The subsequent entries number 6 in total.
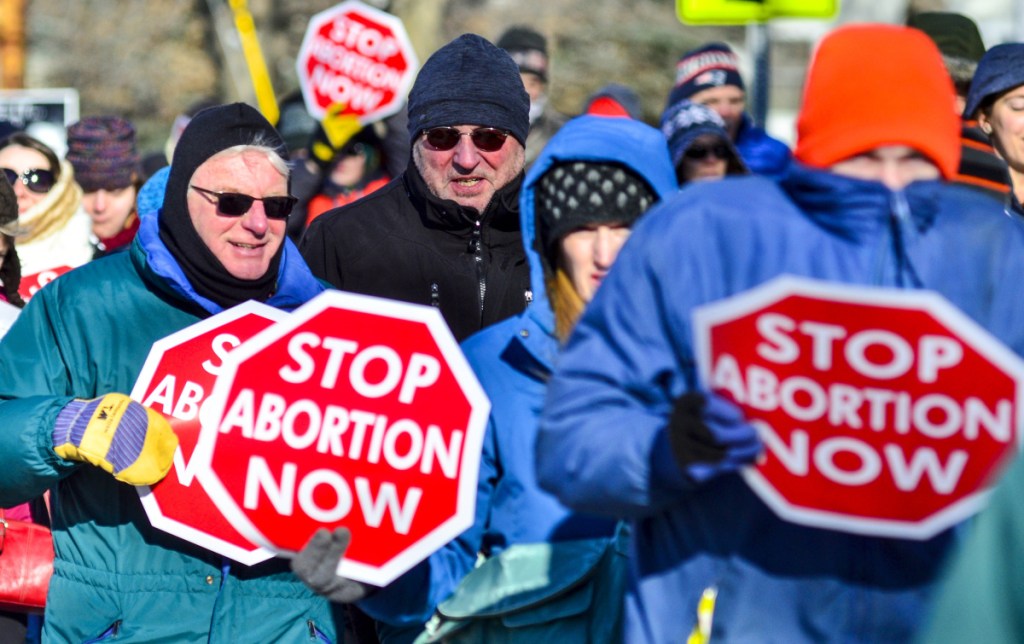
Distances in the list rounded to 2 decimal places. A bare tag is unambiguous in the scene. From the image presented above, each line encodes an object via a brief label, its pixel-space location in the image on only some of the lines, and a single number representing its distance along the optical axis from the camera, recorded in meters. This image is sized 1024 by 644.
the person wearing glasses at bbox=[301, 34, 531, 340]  10.54
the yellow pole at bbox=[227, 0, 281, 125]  37.56
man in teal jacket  8.22
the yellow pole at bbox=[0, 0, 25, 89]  49.41
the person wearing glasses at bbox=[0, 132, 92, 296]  14.63
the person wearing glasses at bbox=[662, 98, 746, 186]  12.36
